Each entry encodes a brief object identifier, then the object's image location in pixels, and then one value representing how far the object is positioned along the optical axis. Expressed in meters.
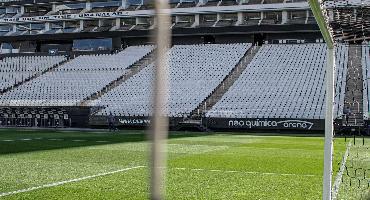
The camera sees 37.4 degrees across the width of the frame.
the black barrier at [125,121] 29.16
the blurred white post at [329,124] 5.07
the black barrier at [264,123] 27.11
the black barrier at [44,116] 31.59
